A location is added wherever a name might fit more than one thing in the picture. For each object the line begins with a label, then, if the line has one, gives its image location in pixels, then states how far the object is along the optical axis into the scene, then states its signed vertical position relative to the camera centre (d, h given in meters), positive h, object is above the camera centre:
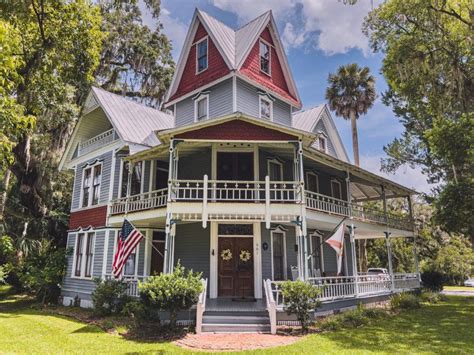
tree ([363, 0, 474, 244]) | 16.42 +9.49
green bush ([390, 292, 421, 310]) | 15.51 -1.63
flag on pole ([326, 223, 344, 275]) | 11.89 +0.87
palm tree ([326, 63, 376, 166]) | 32.38 +16.08
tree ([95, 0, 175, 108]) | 28.42 +17.39
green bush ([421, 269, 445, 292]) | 21.88 -0.92
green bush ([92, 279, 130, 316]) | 13.34 -1.19
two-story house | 12.45 +3.93
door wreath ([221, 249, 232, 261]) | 14.16 +0.42
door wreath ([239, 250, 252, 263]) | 14.16 +0.38
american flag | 12.53 +0.74
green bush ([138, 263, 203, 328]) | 10.10 -0.79
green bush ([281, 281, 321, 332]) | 10.60 -1.04
